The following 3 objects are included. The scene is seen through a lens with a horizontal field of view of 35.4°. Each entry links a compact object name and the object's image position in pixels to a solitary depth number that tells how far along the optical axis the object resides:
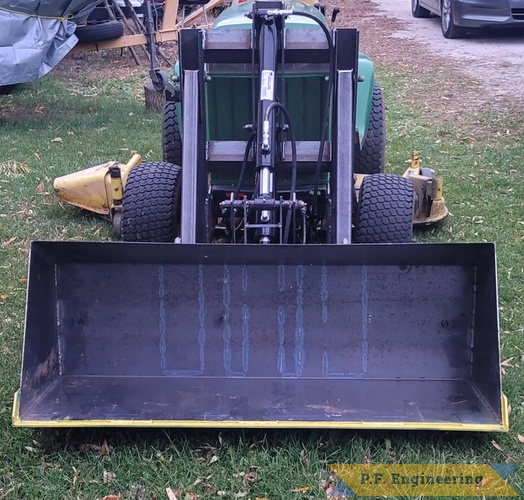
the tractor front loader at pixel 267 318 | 3.15
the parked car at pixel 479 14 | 11.46
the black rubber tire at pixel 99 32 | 9.43
